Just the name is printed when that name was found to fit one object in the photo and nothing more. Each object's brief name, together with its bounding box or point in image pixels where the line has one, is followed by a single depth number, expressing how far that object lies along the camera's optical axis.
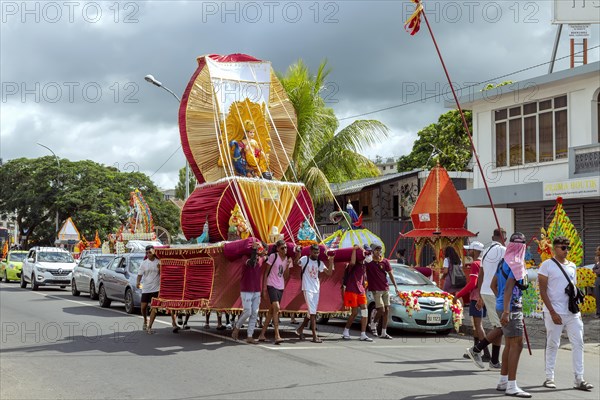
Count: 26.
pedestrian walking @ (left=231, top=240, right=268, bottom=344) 12.50
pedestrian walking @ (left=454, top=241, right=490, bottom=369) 10.55
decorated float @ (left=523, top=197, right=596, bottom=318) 16.77
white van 28.52
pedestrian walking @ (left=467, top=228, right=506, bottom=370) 9.83
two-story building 20.58
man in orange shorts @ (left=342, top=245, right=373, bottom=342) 13.48
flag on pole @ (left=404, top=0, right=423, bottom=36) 11.12
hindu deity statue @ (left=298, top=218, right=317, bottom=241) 14.34
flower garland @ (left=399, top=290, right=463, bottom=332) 14.47
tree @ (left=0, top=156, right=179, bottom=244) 54.94
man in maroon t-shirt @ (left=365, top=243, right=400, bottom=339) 14.14
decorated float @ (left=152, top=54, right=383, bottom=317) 13.02
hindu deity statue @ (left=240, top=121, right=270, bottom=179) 14.67
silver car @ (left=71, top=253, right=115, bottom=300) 23.01
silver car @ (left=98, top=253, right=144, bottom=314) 18.55
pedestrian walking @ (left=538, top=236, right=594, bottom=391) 8.75
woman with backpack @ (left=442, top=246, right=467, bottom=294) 14.34
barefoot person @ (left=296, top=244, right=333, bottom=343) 12.99
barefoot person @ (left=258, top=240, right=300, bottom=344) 12.73
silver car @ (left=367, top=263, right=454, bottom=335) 14.44
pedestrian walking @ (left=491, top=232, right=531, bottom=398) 8.23
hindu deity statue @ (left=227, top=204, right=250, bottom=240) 13.45
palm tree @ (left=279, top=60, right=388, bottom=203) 23.97
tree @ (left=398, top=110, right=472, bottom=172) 41.25
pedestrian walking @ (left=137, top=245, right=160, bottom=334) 14.43
